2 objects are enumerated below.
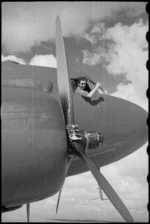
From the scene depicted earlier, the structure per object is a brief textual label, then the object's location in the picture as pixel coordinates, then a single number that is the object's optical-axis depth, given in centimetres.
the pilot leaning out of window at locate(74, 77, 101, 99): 877
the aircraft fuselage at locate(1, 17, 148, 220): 519
